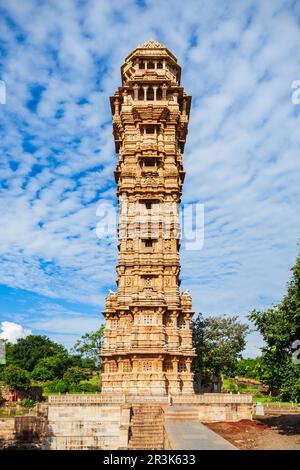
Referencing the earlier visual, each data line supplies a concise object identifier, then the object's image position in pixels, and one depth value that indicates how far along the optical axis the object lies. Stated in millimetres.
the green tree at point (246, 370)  79119
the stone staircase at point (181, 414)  22344
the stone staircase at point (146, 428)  24562
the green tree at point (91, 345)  61781
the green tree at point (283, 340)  22594
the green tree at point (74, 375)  63484
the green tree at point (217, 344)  48641
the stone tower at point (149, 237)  35625
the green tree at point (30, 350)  87250
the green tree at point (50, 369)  71875
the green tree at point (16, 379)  58156
